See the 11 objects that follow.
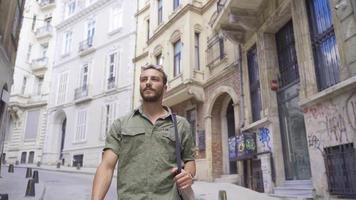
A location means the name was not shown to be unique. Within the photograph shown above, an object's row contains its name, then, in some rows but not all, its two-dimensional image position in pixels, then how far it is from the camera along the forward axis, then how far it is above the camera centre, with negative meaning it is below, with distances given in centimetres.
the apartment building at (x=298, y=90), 617 +215
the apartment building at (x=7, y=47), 977 +437
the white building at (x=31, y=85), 2919 +903
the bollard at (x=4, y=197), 469 -32
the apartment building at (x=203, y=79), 1311 +419
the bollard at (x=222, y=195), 532 -35
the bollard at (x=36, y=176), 1083 -4
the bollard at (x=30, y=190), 751 -35
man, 187 +15
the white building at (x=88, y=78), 2269 +782
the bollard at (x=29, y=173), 1346 +11
